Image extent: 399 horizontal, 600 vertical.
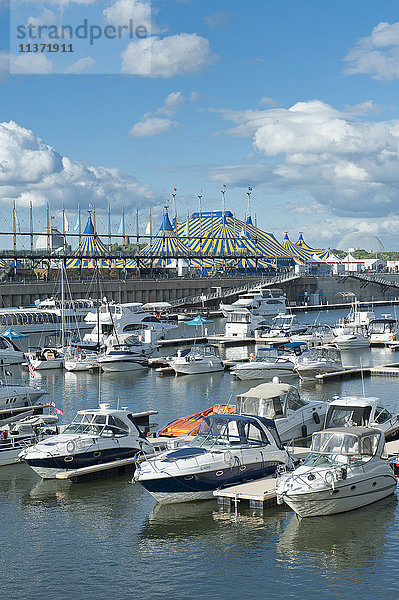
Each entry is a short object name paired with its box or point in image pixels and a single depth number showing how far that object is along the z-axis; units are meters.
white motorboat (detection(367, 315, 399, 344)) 74.50
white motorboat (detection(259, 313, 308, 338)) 79.06
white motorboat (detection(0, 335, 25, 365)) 63.59
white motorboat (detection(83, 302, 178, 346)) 76.12
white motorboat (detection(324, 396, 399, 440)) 29.77
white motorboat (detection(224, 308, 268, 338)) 80.38
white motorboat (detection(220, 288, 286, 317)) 109.37
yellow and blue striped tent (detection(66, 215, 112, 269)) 147.00
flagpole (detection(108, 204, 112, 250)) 176.73
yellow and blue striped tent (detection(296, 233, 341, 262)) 194.54
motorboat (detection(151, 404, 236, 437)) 32.91
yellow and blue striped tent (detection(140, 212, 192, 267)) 167.00
